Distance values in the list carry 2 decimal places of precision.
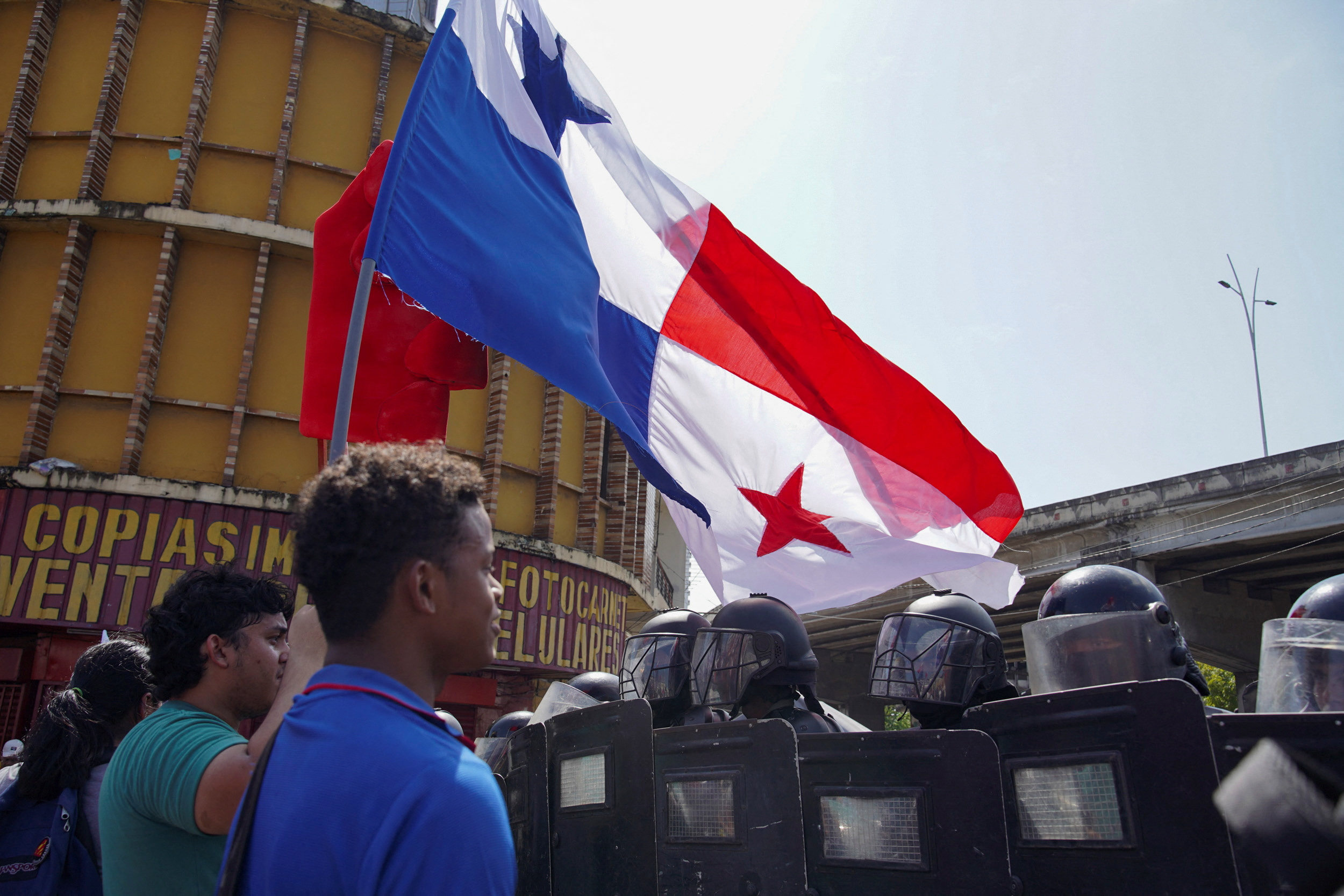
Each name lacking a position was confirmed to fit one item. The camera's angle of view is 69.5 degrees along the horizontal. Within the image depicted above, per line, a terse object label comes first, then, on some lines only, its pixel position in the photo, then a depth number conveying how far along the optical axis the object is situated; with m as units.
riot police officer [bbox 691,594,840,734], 4.61
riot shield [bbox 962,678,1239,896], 2.29
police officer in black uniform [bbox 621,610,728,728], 4.93
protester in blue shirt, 1.17
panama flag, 4.32
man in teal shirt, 1.97
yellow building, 11.47
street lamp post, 26.95
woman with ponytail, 2.80
